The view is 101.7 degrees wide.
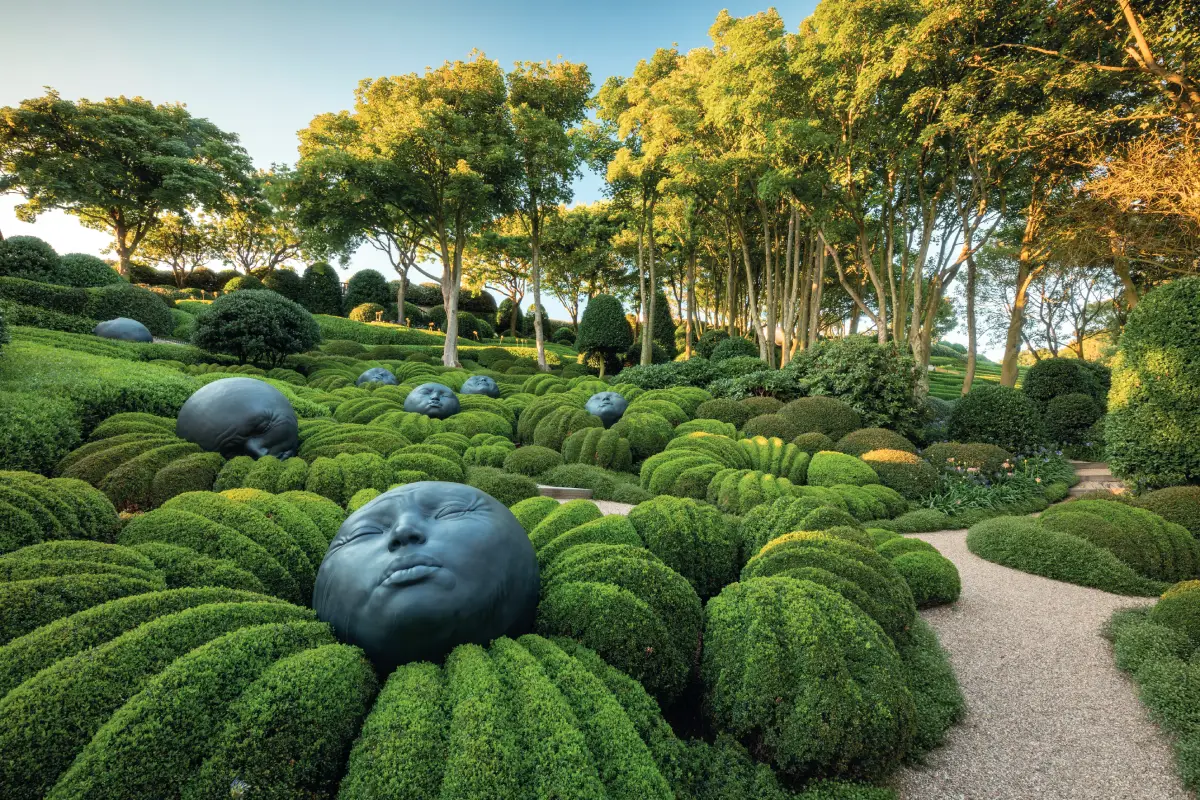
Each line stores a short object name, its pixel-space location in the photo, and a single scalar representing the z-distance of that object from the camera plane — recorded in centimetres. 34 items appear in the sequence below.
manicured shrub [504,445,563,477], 830
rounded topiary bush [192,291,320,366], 1280
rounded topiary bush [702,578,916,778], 261
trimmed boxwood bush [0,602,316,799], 186
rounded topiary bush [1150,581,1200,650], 414
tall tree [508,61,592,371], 1731
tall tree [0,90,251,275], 2248
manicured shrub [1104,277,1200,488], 676
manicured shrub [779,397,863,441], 992
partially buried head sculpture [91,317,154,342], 1307
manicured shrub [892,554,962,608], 495
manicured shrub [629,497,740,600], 412
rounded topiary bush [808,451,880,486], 802
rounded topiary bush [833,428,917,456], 902
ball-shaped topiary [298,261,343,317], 2859
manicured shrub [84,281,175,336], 1474
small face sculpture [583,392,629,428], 1080
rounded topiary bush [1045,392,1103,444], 1284
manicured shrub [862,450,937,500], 829
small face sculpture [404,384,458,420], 1004
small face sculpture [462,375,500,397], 1241
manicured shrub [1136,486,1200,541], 635
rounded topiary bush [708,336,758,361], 1869
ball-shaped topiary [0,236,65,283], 1470
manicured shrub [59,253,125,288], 1684
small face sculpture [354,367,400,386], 1263
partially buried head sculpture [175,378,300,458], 609
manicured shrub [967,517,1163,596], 550
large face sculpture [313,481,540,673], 264
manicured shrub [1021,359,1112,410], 1383
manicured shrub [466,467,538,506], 648
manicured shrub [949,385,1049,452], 1052
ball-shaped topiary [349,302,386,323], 2884
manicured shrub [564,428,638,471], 905
